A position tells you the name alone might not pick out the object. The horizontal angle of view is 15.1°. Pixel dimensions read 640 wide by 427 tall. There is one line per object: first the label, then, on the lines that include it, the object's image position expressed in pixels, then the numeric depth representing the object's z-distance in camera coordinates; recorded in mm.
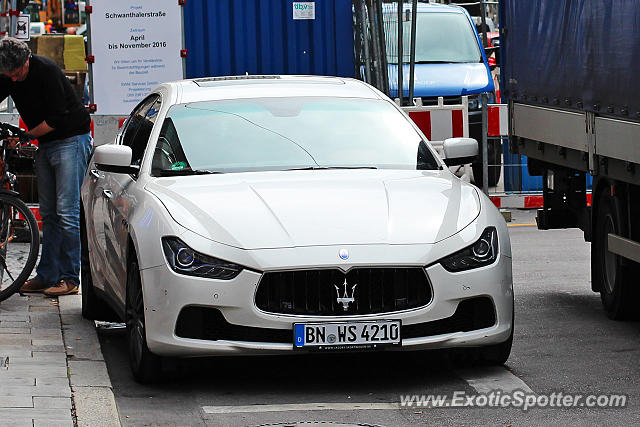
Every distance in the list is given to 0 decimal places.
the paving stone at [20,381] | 11495
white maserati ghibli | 11383
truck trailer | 14004
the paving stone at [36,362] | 12397
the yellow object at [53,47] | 47397
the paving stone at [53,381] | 11534
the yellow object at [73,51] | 47397
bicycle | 16250
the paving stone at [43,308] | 15909
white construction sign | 24513
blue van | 28481
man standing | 16736
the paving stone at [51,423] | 9991
